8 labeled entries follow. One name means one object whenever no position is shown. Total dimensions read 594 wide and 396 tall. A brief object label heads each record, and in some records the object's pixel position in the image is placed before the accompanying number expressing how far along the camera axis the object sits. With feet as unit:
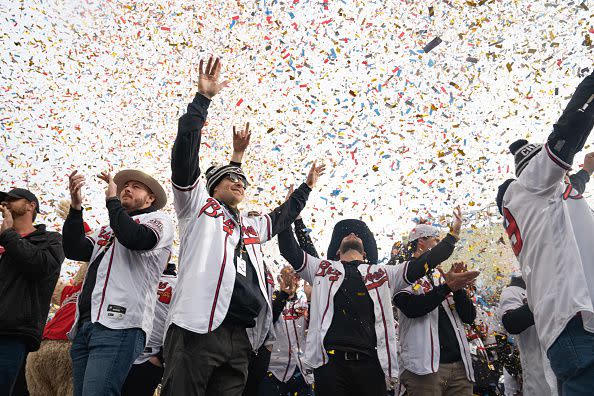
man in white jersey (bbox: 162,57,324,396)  10.45
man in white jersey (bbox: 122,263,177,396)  16.31
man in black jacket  13.92
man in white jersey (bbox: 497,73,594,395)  8.94
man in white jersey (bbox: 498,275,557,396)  16.15
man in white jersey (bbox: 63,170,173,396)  11.47
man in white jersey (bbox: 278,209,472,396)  14.99
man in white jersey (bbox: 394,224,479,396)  16.88
